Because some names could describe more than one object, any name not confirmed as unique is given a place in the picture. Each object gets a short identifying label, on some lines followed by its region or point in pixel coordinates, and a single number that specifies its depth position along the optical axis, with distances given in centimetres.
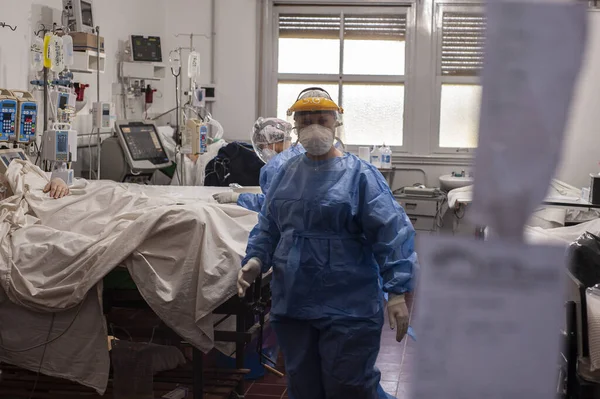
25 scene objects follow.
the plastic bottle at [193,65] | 674
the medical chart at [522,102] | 61
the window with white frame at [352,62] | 762
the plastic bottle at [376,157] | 722
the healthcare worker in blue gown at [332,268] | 249
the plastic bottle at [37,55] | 503
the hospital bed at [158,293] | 306
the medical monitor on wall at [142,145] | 602
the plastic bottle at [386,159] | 721
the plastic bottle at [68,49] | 483
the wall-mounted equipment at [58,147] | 451
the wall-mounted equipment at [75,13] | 545
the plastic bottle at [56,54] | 471
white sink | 681
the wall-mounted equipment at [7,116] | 424
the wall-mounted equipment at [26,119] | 438
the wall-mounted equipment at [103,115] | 563
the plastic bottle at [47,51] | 468
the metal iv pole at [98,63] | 554
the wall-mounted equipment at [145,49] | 683
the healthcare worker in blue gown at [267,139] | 412
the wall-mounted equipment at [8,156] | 401
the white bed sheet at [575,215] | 468
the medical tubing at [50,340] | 316
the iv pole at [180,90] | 686
